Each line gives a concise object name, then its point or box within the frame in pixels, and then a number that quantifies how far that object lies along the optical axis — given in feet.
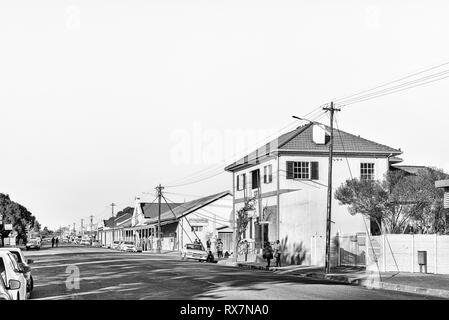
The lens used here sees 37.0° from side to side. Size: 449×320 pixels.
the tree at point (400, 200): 122.11
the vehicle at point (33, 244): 319.27
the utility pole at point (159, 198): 271.90
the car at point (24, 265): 62.49
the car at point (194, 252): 180.17
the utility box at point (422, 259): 104.94
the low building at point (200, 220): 268.21
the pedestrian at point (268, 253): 132.57
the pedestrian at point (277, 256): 138.62
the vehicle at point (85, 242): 500.90
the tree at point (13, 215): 354.13
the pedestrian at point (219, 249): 204.52
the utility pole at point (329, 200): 111.60
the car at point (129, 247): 305.00
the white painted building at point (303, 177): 149.59
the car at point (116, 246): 357.78
